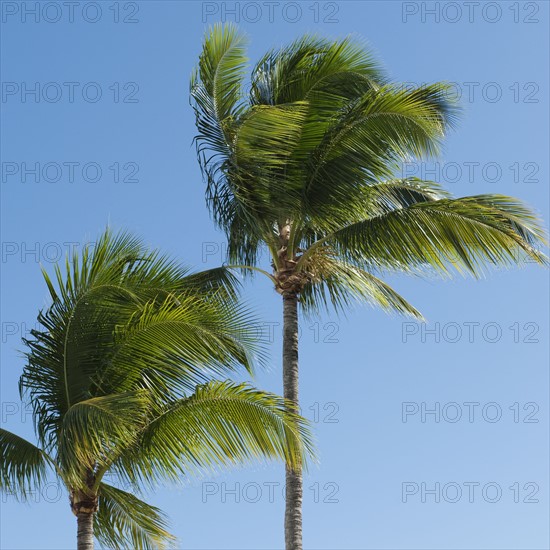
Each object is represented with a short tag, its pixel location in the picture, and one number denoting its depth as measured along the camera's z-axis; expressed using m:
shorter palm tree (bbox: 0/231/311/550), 13.69
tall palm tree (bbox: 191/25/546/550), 15.93
